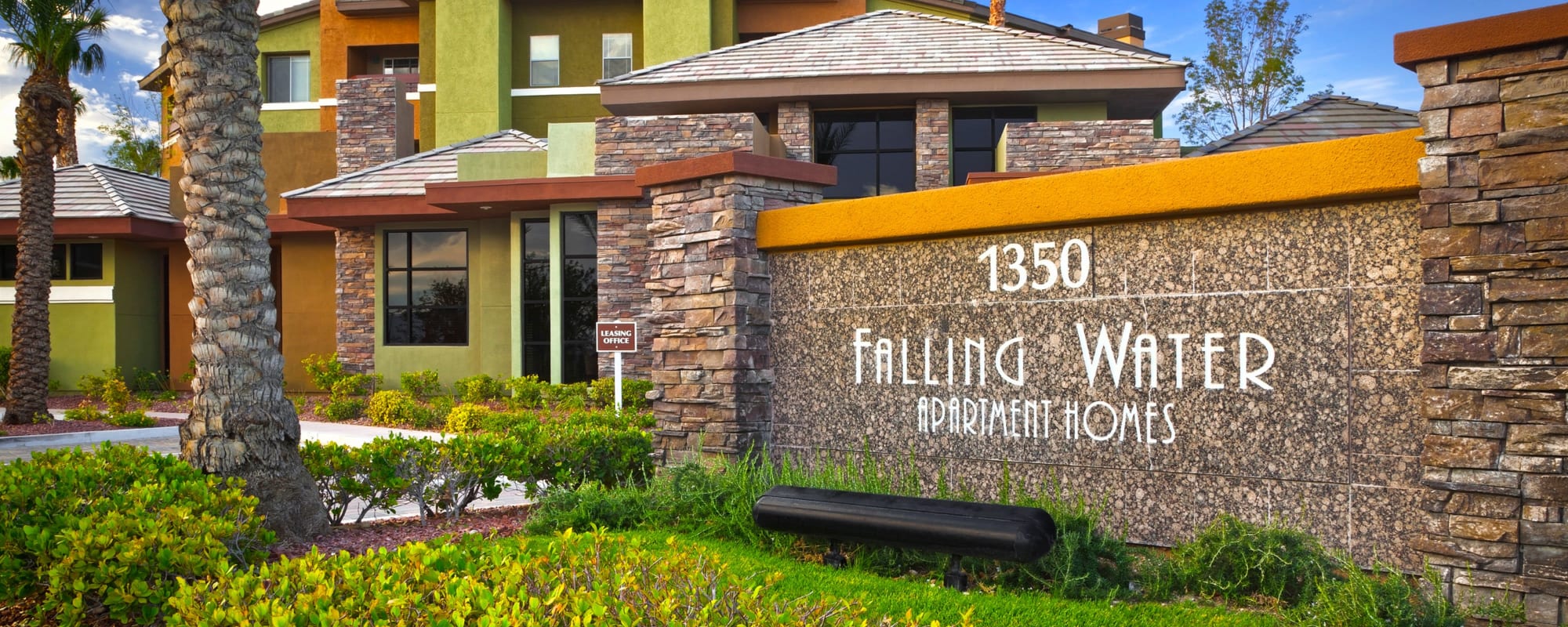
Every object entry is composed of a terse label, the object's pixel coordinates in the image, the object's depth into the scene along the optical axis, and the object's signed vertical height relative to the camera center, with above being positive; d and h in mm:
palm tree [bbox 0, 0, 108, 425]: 16734 +2069
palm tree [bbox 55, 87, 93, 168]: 25361 +4985
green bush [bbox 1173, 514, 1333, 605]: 5449 -1244
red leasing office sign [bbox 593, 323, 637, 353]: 12859 -216
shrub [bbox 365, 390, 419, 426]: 17078 -1368
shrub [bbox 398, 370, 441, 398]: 19141 -1083
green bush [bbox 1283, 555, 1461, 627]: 4809 -1299
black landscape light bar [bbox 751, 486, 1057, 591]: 5355 -1065
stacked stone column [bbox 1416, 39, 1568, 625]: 4805 -35
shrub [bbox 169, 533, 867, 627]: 3387 -916
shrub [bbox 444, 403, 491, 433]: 15227 -1360
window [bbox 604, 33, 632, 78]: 24672 +5966
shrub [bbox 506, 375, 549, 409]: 17391 -1162
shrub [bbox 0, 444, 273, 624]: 5016 -1032
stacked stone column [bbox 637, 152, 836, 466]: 8352 +152
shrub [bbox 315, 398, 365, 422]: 18156 -1455
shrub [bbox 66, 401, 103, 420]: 17750 -1461
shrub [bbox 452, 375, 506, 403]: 18516 -1154
